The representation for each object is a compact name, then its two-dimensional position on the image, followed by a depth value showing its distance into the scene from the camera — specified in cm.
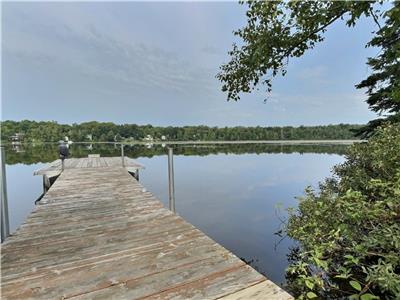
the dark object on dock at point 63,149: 614
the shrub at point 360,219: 139
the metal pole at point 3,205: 283
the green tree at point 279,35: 310
